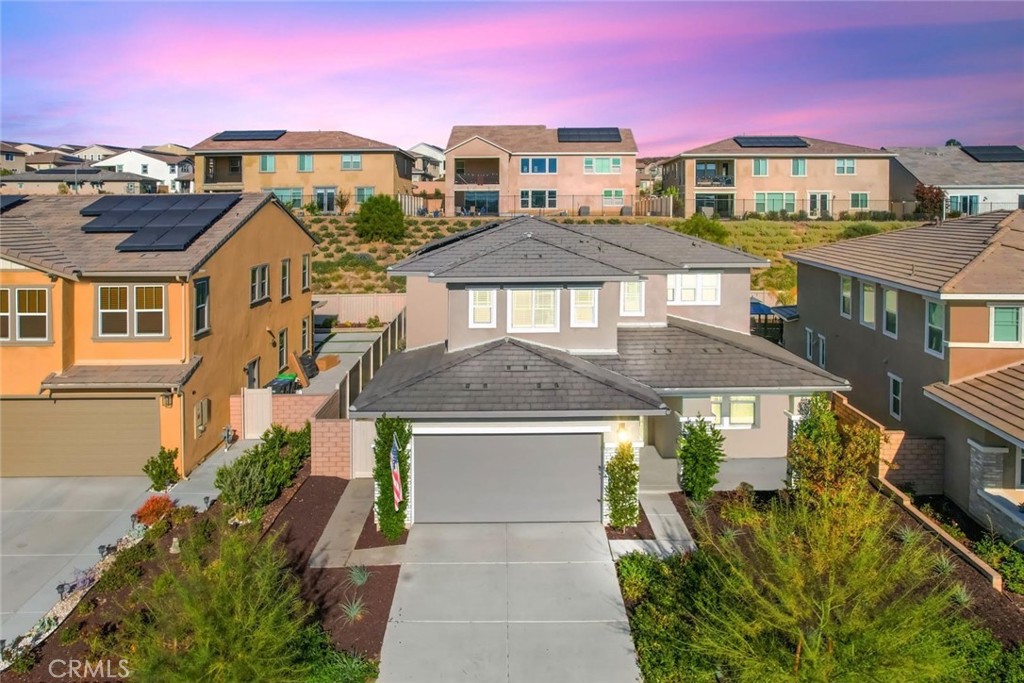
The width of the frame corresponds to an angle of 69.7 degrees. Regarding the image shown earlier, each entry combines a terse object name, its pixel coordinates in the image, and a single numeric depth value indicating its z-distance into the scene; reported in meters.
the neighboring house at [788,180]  57.94
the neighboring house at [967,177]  54.22
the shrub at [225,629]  8.33
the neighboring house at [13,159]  99.06
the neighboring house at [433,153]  108.56
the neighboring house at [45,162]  97.06
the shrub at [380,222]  52.31
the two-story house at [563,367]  15.67
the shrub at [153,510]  15.44
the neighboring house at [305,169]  57.66
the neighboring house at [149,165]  95.19
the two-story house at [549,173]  57.88
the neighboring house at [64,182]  70.62
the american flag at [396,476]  14.77
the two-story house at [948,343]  15.43
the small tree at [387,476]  14.89
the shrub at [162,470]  17.66
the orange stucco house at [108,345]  18.08
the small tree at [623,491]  15.24
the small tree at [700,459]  16.50
